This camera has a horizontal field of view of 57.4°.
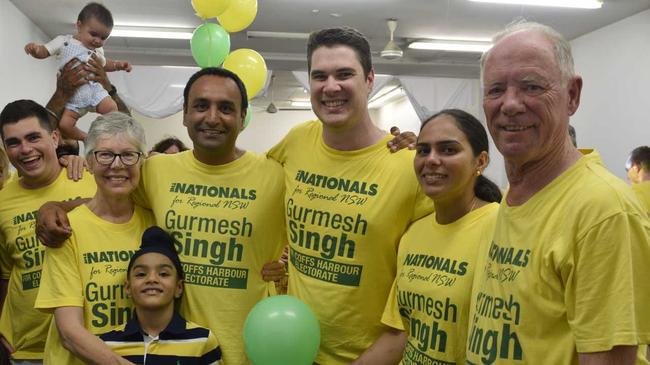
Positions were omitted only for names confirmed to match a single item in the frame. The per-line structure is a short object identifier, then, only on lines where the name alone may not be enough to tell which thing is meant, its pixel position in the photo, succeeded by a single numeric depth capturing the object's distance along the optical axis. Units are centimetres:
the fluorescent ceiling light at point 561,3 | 709
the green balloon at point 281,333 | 199
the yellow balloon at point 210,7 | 362
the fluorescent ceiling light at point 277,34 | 880
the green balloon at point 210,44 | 397
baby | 388
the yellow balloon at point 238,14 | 387
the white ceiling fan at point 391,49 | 830
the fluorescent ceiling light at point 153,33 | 870
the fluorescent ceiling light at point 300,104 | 1642
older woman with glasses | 210
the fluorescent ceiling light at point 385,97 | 1480
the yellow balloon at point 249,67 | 403
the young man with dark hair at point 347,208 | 218
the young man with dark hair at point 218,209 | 227
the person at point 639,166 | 590
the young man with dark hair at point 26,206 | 258
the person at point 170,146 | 436
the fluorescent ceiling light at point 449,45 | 945
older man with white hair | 116
